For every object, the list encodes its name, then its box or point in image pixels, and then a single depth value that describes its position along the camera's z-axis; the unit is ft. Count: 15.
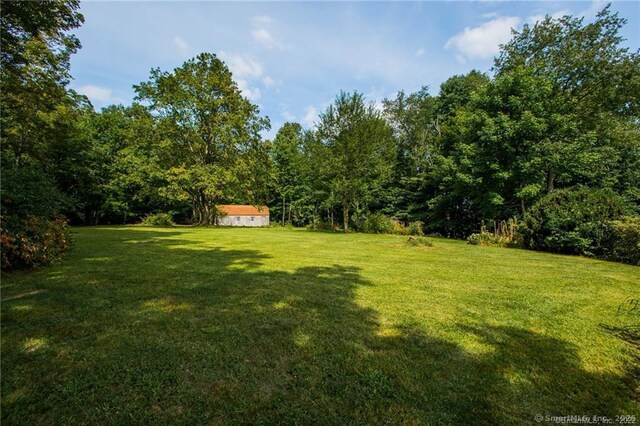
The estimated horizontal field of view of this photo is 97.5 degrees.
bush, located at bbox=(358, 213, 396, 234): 69.21
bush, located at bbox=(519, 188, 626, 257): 34.01
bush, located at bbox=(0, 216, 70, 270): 17.36
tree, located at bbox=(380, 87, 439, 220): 90.61
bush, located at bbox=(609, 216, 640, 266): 29.01
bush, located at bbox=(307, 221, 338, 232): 78.18
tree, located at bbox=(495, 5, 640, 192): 53.47
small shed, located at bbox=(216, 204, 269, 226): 139.64
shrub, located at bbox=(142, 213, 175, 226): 101.24
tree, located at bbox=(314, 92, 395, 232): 66.64
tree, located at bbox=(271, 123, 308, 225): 136.77
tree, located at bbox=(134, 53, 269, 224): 85.76
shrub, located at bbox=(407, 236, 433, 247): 39.85
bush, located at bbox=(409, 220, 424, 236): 68.13
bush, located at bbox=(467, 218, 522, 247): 44.41
